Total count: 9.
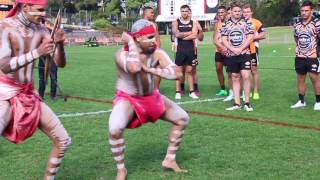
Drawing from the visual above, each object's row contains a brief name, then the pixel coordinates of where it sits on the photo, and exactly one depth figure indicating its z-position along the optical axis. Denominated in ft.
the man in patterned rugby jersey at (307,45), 36.19
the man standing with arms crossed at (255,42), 39.91
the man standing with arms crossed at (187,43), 43.75
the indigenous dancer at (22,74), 18.01
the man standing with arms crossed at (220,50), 41.45
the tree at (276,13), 238.27
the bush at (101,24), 234.79
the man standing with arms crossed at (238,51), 36.27
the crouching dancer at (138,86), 20.26
